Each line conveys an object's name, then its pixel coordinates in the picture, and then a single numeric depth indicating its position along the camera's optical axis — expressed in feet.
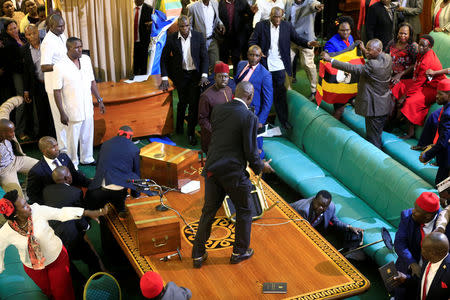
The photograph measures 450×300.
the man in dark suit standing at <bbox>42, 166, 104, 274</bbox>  16.42
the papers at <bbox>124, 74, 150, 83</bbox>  27.48
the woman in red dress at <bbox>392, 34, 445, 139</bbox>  22.47
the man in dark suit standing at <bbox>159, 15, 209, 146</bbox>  25.80
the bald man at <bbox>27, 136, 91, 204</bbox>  17.72
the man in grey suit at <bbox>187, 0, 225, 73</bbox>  29.01
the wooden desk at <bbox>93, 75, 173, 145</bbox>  25.45
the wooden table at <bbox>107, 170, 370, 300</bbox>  14.56
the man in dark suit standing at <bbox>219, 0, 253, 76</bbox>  30.37
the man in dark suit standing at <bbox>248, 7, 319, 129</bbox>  25.58
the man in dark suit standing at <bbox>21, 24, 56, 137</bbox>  24.50
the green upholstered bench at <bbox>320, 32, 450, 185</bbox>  20.97
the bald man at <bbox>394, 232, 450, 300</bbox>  12.68
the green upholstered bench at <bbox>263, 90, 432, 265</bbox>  18.84
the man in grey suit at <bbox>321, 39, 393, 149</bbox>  21.15
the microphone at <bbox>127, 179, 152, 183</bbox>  16.89
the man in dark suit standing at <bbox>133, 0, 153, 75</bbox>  29.50
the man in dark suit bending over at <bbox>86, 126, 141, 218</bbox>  17.80
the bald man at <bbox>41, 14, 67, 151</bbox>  22.13
